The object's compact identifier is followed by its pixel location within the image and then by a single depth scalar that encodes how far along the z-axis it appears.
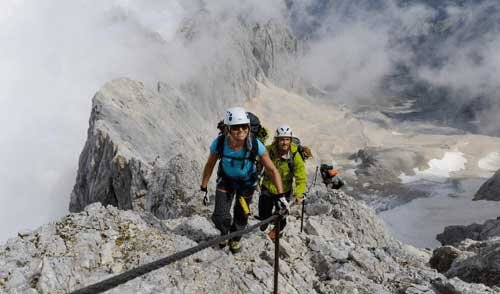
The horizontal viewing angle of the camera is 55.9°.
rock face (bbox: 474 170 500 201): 67.50
